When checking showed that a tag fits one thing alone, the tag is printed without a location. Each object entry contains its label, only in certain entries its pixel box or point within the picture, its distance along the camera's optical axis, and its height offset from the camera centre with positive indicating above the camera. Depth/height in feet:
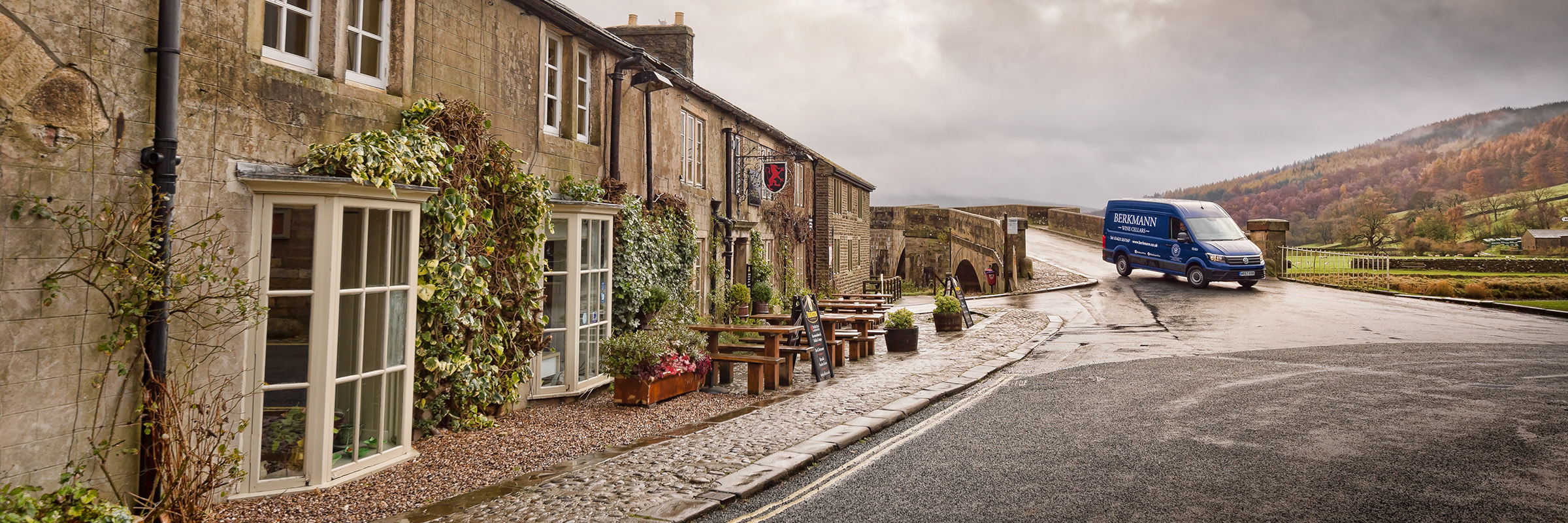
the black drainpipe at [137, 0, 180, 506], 15.30 +1.94
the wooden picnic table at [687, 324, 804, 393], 31.83 -2.35
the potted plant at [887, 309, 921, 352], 45.32 -2.88
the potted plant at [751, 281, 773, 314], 53.57 -0.89
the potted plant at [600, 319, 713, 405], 28.07 -3.08
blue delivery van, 73.77 +4.85
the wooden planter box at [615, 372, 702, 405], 28.12 -3.95
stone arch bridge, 108.88 +6.46
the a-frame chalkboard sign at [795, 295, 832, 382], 34.83 -2.60
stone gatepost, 87.51 +6.22
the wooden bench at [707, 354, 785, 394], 31.53 -3.39
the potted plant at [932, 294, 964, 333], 54.65 -2.11
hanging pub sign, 55.11 +7.71
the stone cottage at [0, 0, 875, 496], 13.87 +1.97
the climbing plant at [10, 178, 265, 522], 14.43 -0.88
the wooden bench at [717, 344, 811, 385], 33.72 -3.34
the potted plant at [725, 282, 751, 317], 49.93 -0.89
